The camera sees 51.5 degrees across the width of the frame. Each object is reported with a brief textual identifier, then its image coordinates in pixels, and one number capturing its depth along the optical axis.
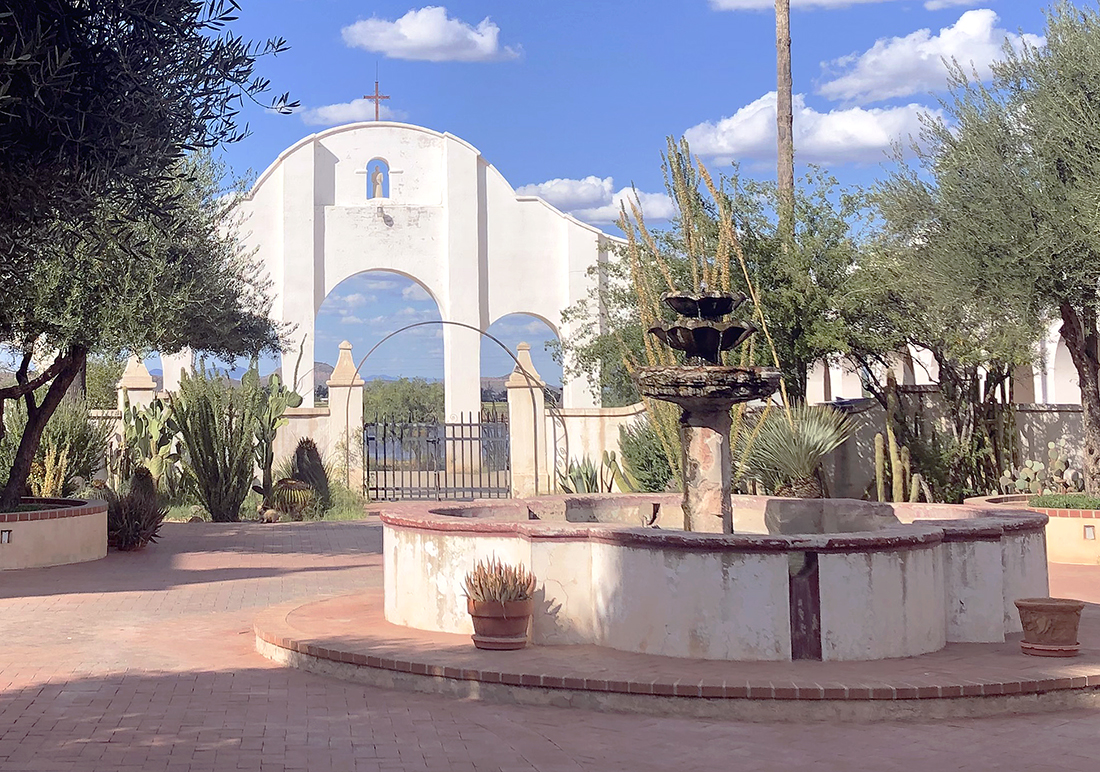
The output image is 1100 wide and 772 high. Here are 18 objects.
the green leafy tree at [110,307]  12.30
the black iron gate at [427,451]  22.69
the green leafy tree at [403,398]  53.50
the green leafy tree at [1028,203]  12.38
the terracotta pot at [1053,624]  7.14
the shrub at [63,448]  16.06
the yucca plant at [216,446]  18.44
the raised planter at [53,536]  12.55
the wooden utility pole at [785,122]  18.62
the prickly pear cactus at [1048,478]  15.16
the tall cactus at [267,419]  19.61
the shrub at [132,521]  14.19
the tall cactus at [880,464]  15.76
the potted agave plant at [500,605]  7.46
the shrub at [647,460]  18.38
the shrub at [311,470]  20.88
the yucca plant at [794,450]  14.98
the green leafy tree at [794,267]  17.78
